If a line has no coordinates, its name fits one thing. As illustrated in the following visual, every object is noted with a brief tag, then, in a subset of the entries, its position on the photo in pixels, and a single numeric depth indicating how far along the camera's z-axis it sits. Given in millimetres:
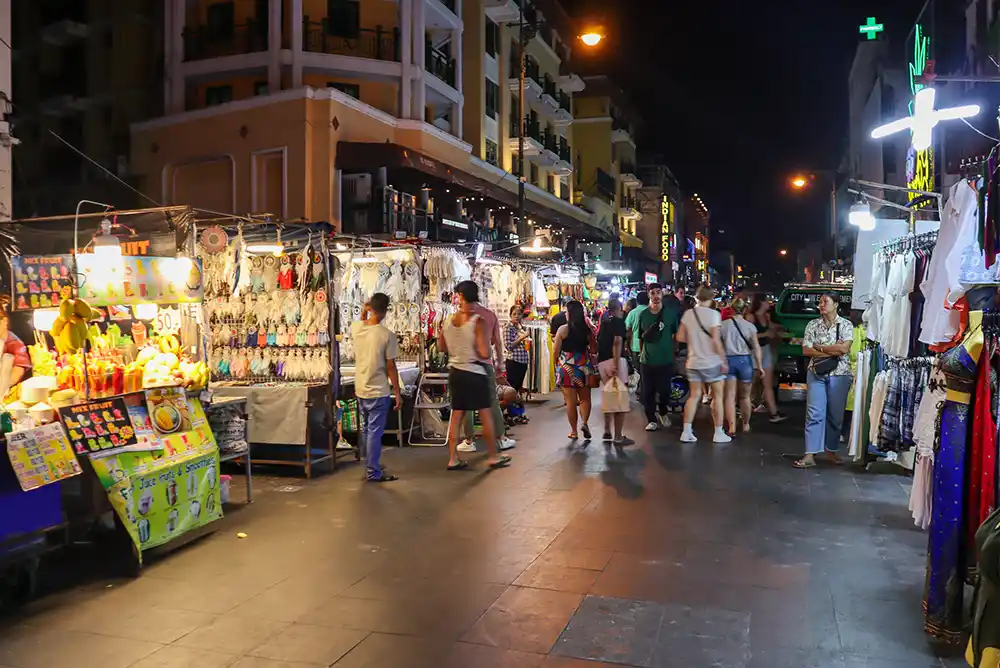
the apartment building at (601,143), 46719
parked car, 14078
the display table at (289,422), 8578
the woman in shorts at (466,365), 8797
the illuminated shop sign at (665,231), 63406
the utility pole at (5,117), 12047
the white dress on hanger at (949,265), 4633
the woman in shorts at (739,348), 11055
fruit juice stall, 5383
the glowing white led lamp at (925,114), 7561
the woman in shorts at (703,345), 10102
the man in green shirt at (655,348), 10961
